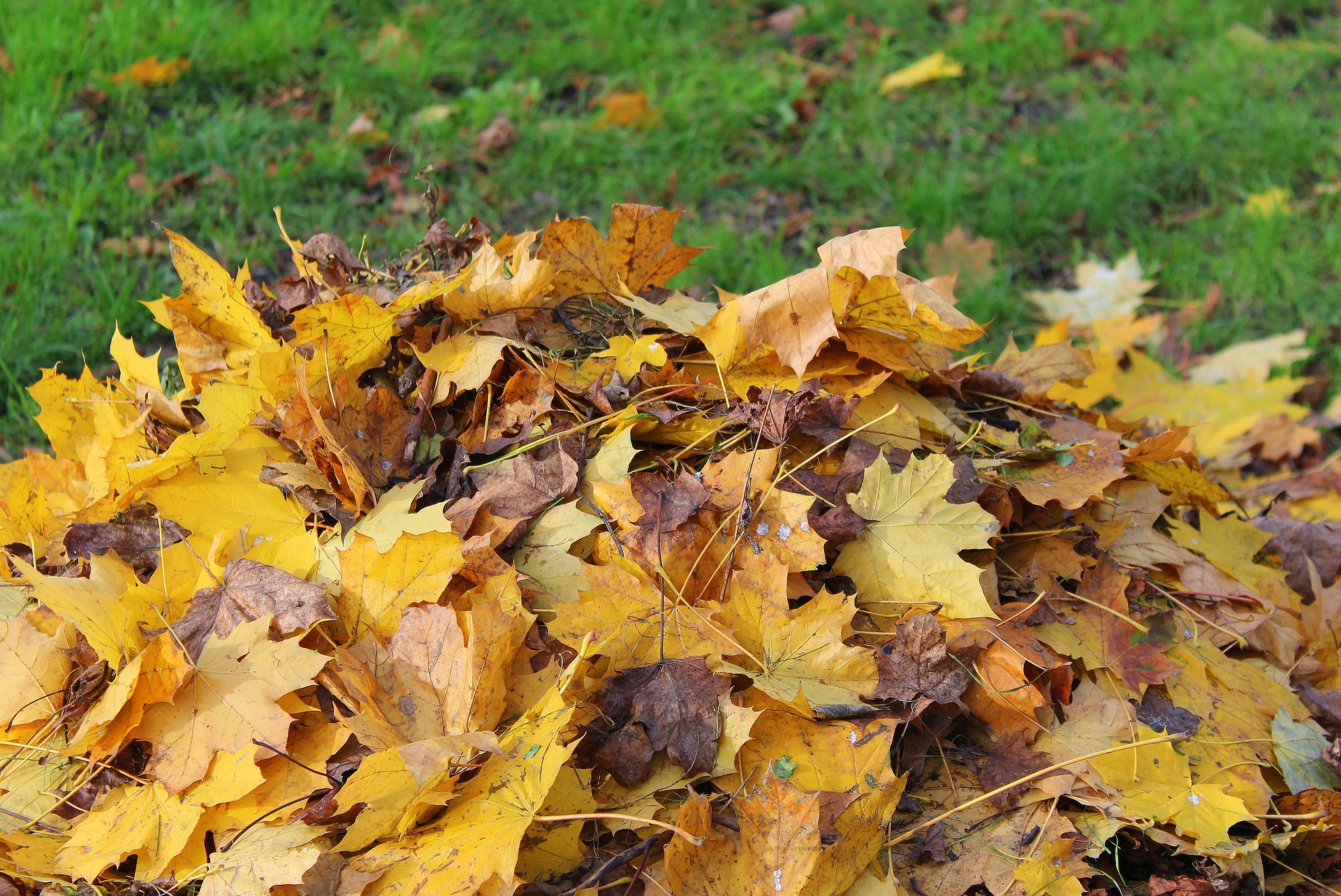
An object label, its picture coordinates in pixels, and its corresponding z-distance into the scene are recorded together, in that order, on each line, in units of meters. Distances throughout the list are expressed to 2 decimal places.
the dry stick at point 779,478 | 2.35
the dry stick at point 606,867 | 2.22
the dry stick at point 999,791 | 2.28
